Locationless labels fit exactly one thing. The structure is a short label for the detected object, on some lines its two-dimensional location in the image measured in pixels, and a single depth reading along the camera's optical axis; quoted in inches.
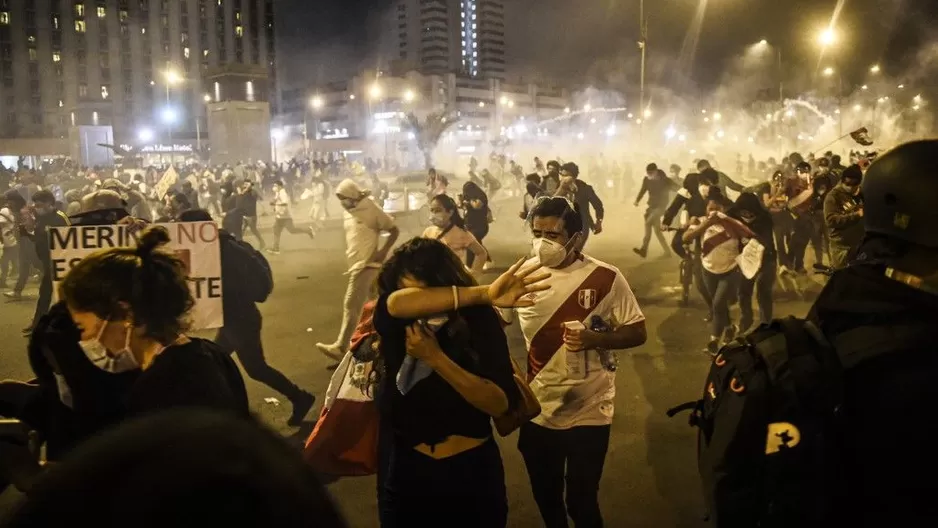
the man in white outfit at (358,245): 299.4
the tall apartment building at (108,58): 3782.0
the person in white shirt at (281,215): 682.6
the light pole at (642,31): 932.0
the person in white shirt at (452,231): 287.1
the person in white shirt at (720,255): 301.4
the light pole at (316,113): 3997.5
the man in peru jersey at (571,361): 139.6
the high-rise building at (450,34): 6638.8
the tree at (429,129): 1738.4
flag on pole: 354.7
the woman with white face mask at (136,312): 103.0
